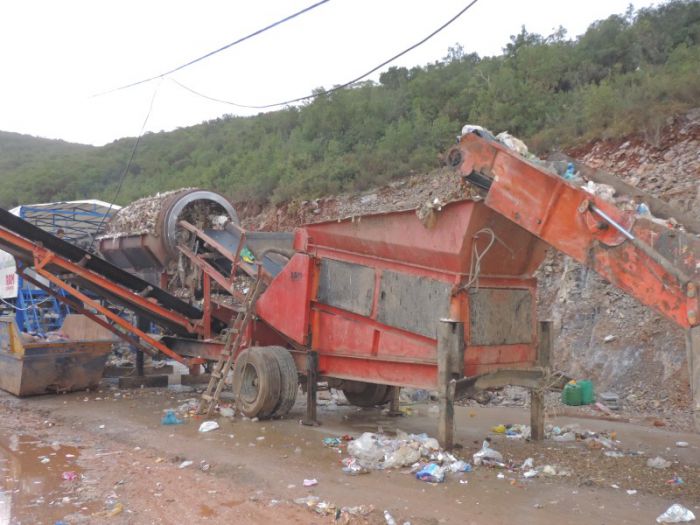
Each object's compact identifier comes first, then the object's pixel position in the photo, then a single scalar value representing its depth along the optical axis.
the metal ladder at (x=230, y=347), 7.38
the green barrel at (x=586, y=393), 8.16
